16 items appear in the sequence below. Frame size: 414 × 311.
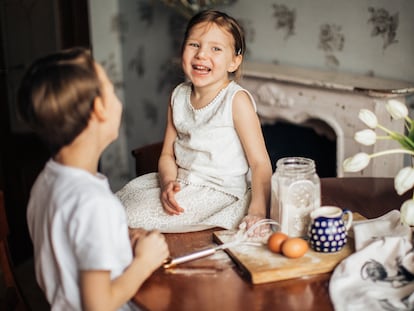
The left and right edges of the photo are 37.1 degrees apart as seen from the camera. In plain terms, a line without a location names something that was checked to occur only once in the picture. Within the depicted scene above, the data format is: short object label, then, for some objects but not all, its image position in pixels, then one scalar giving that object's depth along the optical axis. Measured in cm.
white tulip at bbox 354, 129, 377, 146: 133
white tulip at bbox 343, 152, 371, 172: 132
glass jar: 139
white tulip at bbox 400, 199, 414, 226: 127
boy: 115
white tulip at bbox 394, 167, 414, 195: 125
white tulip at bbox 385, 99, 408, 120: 133
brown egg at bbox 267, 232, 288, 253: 131
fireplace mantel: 231
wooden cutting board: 123
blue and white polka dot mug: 129
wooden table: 115
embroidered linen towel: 114
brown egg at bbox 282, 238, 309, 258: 128
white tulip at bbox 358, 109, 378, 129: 134
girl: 163
